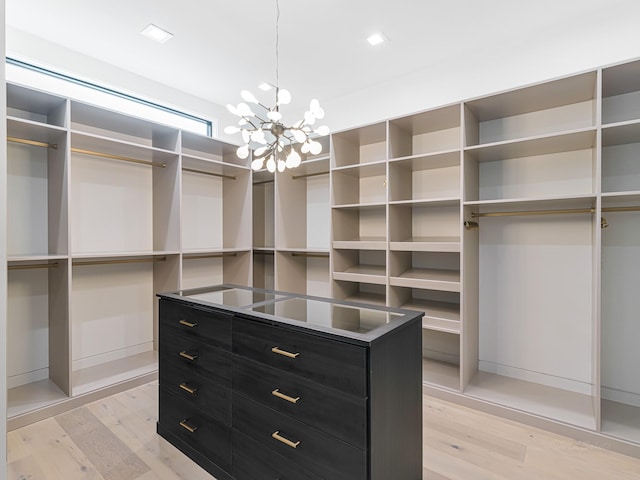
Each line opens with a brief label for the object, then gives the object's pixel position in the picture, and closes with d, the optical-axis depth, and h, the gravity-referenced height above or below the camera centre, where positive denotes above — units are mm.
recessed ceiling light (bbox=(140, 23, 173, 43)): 2695 +1663
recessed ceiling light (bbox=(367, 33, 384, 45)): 2831 +1690
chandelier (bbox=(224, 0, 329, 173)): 2066 +685
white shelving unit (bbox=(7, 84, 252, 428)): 2686 +31
